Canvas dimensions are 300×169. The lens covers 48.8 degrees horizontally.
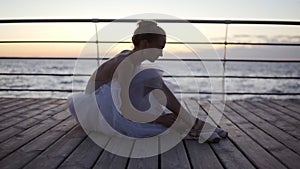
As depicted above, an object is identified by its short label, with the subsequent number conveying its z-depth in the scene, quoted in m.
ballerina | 2.08
